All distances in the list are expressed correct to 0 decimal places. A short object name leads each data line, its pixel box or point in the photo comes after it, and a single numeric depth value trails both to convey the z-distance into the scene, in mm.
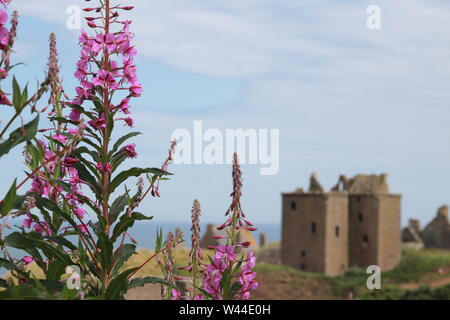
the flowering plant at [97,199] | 5578
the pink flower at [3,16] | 5039
